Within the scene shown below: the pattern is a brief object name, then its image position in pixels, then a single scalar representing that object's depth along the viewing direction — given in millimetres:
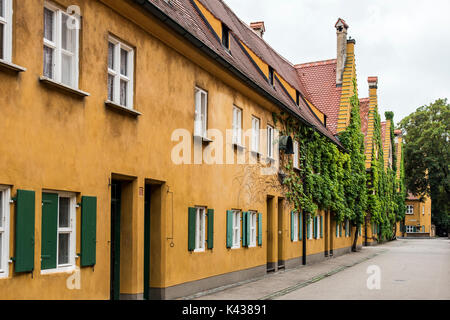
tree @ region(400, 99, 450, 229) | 64750
